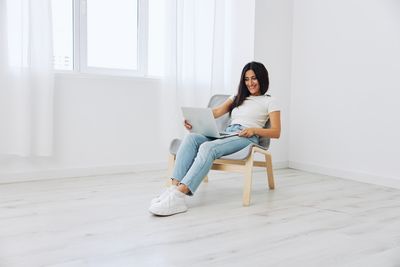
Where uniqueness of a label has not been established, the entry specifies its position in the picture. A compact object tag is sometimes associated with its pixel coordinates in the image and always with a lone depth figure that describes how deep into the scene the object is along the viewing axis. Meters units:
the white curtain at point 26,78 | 3.03
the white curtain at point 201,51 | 3.72
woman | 2.39
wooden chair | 2.61
